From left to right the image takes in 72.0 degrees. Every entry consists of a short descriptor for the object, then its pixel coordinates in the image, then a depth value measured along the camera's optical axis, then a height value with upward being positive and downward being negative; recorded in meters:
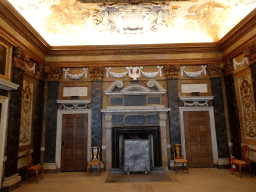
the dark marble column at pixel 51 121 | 6.26 +0.08
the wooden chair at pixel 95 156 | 5.93 -1.14
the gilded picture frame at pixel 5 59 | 4.46 +1.69
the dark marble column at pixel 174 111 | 6.37 +0.35
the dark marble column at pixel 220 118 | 6.29 +0.06
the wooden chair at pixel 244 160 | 5.21 -1.25
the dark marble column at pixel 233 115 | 5.98 +0.15
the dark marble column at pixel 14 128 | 4.56 -0.11
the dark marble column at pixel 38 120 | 5.97 +0.12
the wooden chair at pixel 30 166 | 5.02 -1.23
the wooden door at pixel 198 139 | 6.35 -0.67
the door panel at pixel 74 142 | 6.26 -0.68
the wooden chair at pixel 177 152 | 6.04 -1.09
